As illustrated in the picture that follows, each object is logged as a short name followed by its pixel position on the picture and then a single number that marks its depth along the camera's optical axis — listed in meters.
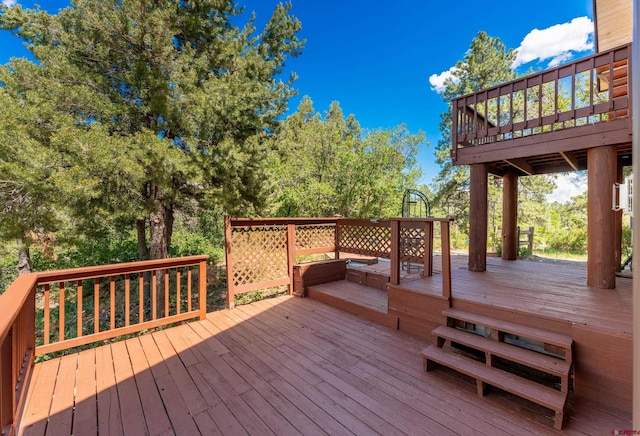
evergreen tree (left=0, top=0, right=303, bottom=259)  4.23
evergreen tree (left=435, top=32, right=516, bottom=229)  10.80
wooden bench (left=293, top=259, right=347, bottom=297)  4.80
